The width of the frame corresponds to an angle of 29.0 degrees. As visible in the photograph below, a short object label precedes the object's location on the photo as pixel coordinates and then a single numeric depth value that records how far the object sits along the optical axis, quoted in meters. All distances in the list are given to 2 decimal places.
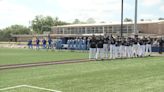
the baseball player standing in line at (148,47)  27.10
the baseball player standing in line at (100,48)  22.34
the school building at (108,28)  81.44
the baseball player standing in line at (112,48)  23.41
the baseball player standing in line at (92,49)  22.58
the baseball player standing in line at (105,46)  23.10
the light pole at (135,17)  33.89
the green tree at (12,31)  114.00
